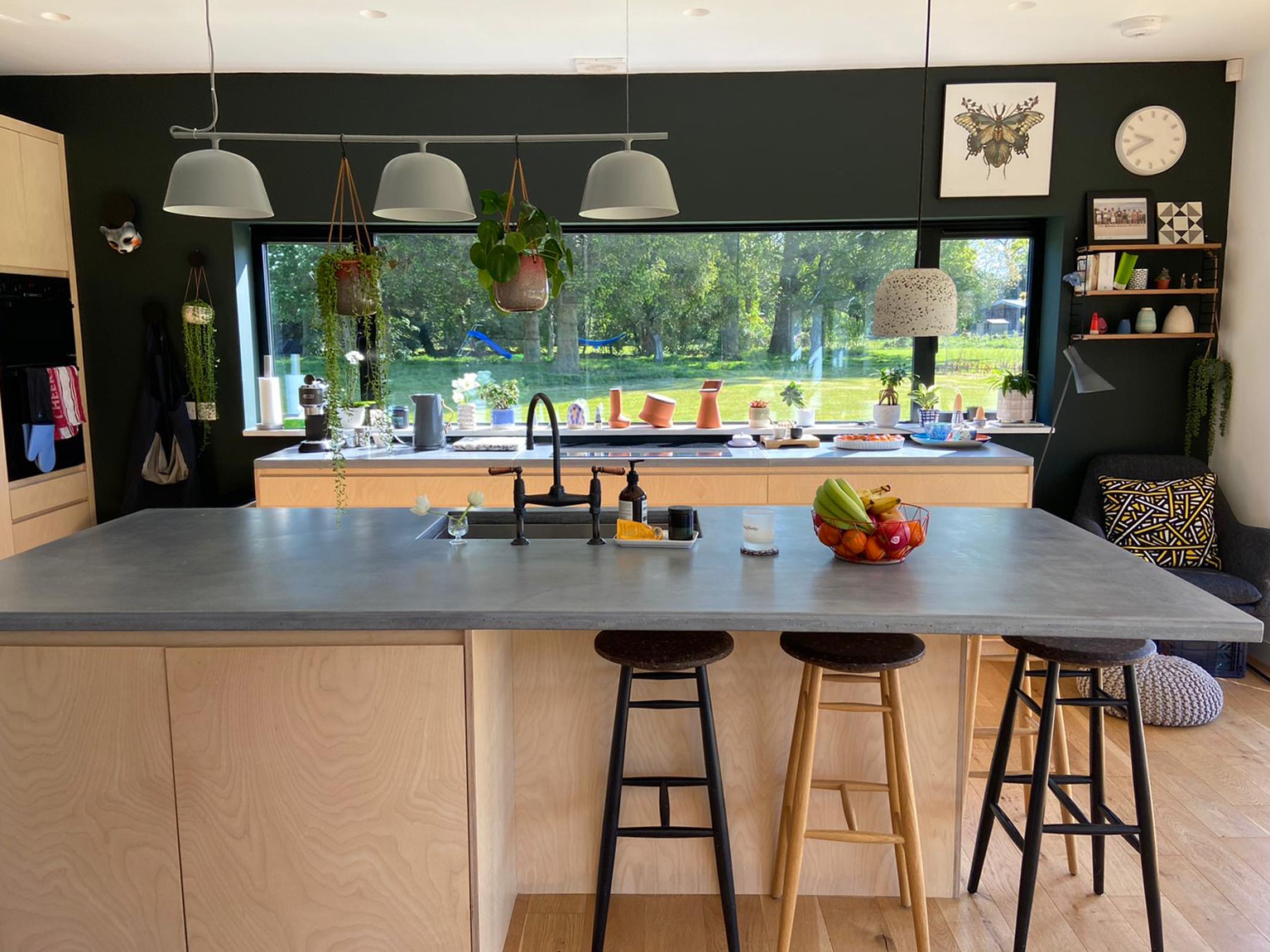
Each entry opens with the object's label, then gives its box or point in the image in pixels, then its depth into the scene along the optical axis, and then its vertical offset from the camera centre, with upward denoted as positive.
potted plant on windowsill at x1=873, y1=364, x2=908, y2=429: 4.88 -0.23
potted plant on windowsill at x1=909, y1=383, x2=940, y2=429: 4.87 -0.24
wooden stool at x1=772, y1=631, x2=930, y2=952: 2.15 -0.90
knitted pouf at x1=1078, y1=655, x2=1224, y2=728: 3.59 -1.28
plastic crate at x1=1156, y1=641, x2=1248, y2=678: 4.12 -1.30
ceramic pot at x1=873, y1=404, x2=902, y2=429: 4.88 -0.30
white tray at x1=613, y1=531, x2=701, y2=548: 2.46 -0.49
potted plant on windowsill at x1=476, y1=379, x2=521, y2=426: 5.05 -0.24
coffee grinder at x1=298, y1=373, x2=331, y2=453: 4.52 -0.29
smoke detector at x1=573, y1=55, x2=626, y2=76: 4.33 +1.36
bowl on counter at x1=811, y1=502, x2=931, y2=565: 2.27 -0.44
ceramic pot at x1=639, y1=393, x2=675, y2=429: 5.00 -0.29
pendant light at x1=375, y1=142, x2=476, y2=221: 2.56 +0.46
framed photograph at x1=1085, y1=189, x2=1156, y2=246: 4.55 +0.67
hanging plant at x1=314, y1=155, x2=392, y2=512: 2.79 +0.16
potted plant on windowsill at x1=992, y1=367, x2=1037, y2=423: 4.80 -0.20
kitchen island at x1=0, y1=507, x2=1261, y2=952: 1.93 -0.75
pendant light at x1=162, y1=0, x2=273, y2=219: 2.43 +0.45
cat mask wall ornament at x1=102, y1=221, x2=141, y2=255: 4.62 +0.59
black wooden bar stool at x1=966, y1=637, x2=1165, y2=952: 2.20 -0.97
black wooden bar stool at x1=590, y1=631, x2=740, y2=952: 2.20 -0.94
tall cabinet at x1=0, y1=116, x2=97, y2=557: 4.22 +0.47
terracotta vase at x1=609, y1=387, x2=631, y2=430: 5.07 -0.25
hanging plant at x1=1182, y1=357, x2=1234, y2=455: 4.50 -0.19
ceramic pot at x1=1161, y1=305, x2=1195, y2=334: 4.52 +0.17
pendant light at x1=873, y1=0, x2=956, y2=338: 2.79 +0.16
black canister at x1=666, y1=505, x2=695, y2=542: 2.48 -0.44
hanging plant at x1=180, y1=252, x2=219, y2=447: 4.71 +0.05
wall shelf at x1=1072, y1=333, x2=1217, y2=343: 4.49 +0.10
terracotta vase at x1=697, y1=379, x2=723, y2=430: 5.00 -0.28
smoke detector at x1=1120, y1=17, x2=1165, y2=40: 3.83 +1.35
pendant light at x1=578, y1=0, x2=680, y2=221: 2.59 +0.47
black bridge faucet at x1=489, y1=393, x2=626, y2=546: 2.53 -0.39
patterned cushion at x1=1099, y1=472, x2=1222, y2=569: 4.31 -0.75
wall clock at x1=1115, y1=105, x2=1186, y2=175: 4.50 +1.03
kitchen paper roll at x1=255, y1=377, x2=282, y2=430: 4.85 -0.23
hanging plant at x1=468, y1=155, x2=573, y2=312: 2.73 +0.30
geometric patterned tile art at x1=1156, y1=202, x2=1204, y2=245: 4.50 +0.64
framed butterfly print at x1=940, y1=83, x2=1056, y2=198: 4.53 +1.05
